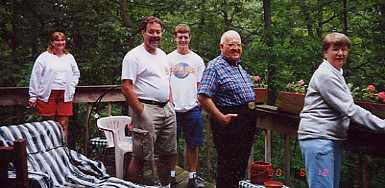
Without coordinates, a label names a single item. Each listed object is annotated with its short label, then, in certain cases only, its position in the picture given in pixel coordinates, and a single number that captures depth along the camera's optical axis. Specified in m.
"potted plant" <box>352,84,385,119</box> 2.61
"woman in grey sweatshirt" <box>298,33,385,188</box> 2.38
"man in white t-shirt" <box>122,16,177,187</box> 3.32
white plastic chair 4.00
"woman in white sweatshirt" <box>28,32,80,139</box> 4.73
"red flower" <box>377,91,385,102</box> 2.75
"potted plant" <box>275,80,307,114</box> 3.07
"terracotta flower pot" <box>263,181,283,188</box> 3.10
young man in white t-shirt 4.04
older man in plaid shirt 3.11
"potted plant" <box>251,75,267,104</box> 3.75
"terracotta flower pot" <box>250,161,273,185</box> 3.34
